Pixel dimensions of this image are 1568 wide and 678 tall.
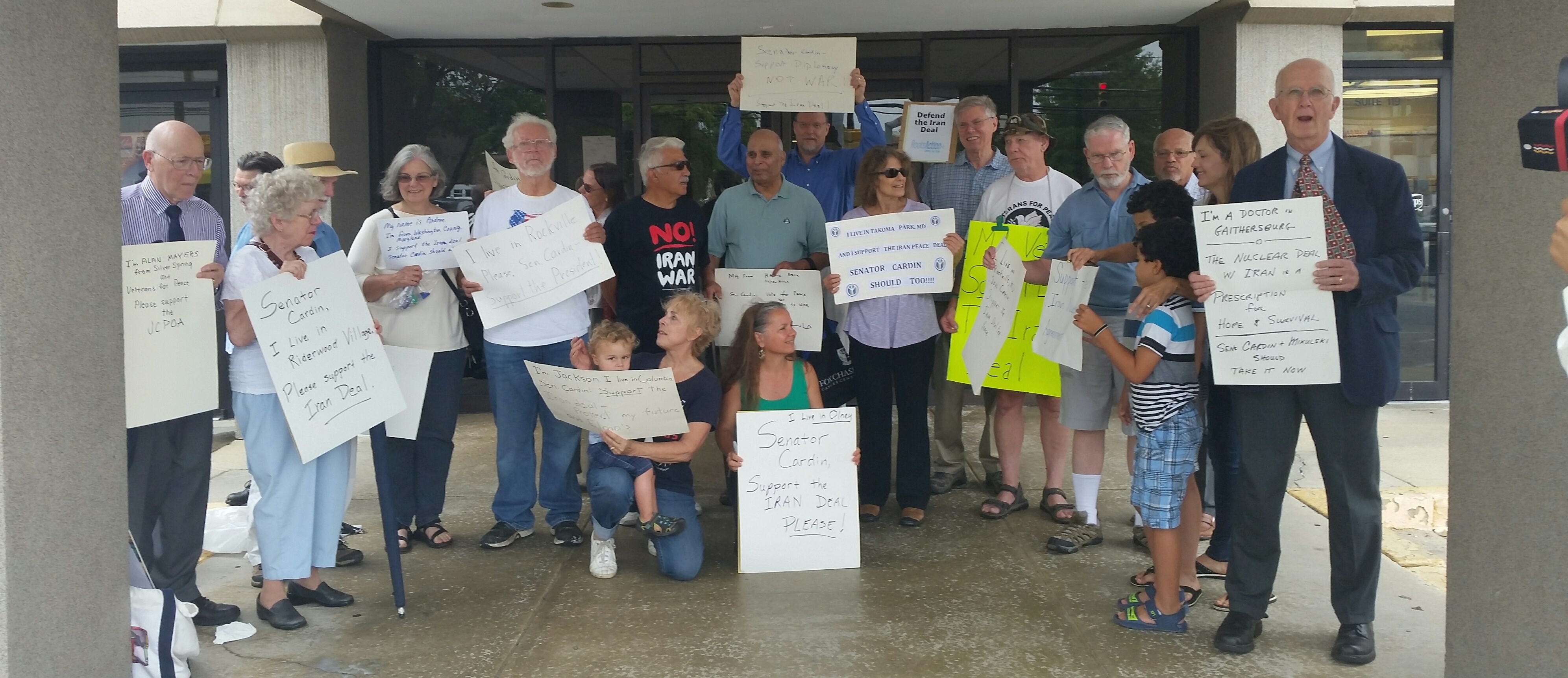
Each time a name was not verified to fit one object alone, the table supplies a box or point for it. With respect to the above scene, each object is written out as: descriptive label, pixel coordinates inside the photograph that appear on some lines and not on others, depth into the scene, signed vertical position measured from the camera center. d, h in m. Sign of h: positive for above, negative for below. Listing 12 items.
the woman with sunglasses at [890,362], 5.21 -0.40
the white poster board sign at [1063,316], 4.66 -0.18
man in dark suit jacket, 3.58 -0.38
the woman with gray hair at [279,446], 3.91 -0.57
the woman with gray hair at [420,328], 4.89 -0.22
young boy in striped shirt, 3.86 -0.43
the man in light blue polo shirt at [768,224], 5.33 +0.21
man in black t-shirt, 5.18 +0.13
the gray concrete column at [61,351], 2.63 -0.17
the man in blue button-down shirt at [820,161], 5.82 +0.55
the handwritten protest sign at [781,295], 5.23 -0.10
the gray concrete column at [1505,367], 2.87 -0.25
